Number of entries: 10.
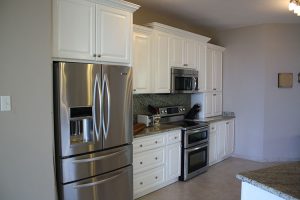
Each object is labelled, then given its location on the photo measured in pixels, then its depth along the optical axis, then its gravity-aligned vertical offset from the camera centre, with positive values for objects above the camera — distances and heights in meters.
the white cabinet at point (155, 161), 3.24 -0.97
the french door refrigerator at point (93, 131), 2.33 -0.39
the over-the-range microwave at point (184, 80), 4.15 +0.20
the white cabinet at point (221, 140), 4.73 -0.98
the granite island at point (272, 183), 1.29 -0.51
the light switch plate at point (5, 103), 2.01 -0.09
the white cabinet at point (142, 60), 3.49 +0.46
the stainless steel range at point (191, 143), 3.89 -0.84
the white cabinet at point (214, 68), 5.10 +0.50
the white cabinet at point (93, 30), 2.35 +0.64
